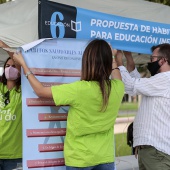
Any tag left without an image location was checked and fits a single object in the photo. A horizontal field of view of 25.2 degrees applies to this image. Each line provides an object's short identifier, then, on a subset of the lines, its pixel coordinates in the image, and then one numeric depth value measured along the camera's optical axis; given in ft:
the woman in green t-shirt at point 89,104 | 9.41
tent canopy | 11.23
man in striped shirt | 11.47
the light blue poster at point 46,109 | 10.39
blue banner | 11.12
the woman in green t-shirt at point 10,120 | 12.86
